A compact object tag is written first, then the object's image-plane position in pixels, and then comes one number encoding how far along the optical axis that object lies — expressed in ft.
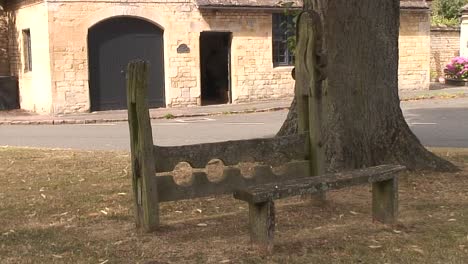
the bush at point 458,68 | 93.30
